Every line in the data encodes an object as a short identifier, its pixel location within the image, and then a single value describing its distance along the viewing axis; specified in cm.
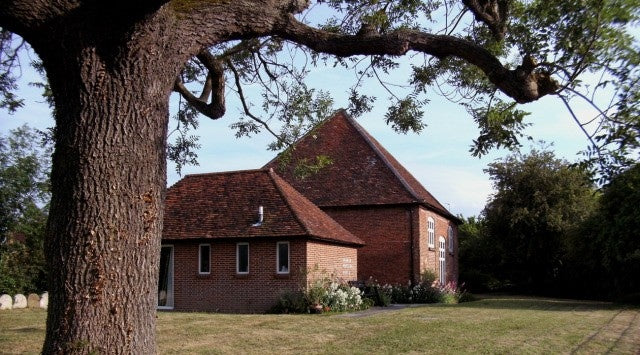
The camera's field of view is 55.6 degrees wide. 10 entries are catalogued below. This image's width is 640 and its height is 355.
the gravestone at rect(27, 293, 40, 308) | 2223
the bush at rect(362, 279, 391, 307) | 2375
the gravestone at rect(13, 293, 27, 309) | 2175
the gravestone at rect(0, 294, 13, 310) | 2112
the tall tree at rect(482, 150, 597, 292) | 3784
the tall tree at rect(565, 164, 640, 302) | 2727
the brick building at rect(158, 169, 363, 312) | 2167
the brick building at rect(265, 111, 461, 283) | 2834
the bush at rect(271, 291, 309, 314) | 2031
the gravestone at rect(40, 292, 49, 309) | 2241
